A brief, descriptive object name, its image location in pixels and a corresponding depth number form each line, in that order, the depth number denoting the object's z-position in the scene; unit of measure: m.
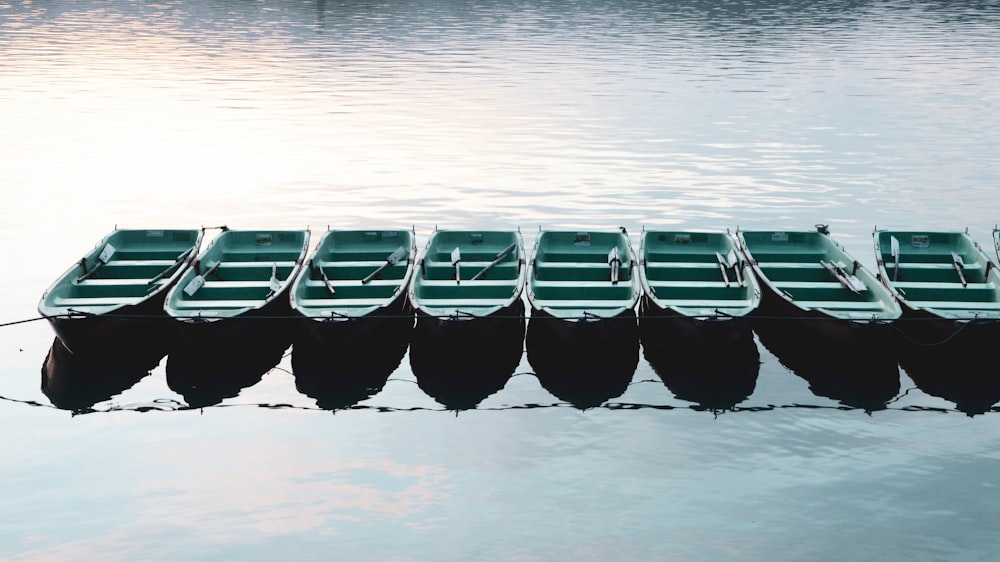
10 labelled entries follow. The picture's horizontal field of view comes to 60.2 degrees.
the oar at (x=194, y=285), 24.25
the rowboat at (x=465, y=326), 22.47
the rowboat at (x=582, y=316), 22.44
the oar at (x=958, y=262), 25.52
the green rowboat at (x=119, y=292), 22.75
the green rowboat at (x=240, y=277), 23.14
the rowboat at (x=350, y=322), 22.56
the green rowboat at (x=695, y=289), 22.25
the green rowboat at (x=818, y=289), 22.25
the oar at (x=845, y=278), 24.27
